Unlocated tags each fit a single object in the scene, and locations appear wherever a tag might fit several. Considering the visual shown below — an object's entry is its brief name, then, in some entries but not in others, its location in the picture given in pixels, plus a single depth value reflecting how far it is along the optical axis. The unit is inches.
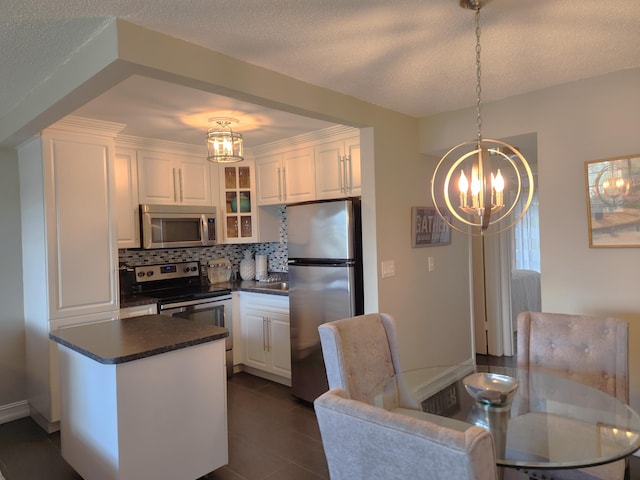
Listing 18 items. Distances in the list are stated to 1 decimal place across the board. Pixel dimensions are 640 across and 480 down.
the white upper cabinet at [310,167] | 136.6
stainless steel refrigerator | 119.6
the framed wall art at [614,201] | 93.1
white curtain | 242.5
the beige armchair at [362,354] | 78.4
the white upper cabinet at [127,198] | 140.6
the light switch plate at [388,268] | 116.5
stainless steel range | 141.4
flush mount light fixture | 114.3
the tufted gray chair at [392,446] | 33.2
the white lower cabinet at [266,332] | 145.3
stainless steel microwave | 145.5
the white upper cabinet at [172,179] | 148.1
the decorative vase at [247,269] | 180.7
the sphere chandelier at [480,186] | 63.2
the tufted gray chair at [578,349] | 74.0
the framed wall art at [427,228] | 126.9
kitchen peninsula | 76.7
